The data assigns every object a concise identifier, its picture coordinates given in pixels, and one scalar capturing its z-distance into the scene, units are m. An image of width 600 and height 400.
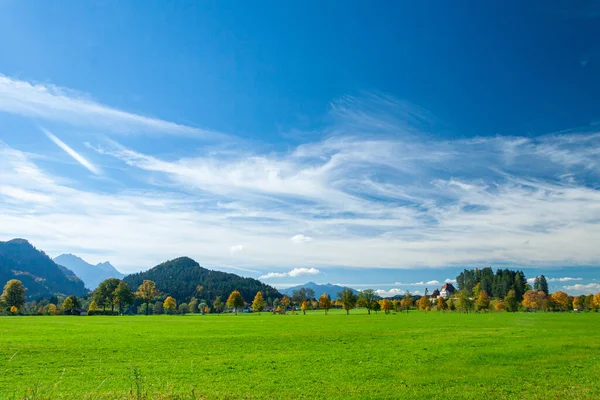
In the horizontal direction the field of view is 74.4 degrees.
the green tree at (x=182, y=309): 198.00
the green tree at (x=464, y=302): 169.25
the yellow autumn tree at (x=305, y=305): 180.20
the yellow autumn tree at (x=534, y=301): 181.00
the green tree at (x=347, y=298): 157.25
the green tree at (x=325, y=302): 165.25
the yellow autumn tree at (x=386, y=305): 167.20
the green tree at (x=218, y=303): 196.46
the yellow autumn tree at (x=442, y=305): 195.00
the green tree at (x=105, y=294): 147.12
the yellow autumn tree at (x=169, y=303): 169.38
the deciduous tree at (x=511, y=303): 179.38
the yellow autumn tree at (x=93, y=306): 153.30
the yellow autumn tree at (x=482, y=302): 165.94
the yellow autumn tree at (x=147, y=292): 165.38
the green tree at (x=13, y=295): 133.12
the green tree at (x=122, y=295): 146.88
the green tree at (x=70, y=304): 150.75
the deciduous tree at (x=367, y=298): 158.75
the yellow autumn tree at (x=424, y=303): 189.85
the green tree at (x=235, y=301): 160.25
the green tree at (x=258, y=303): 179.75
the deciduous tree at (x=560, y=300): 188.50
